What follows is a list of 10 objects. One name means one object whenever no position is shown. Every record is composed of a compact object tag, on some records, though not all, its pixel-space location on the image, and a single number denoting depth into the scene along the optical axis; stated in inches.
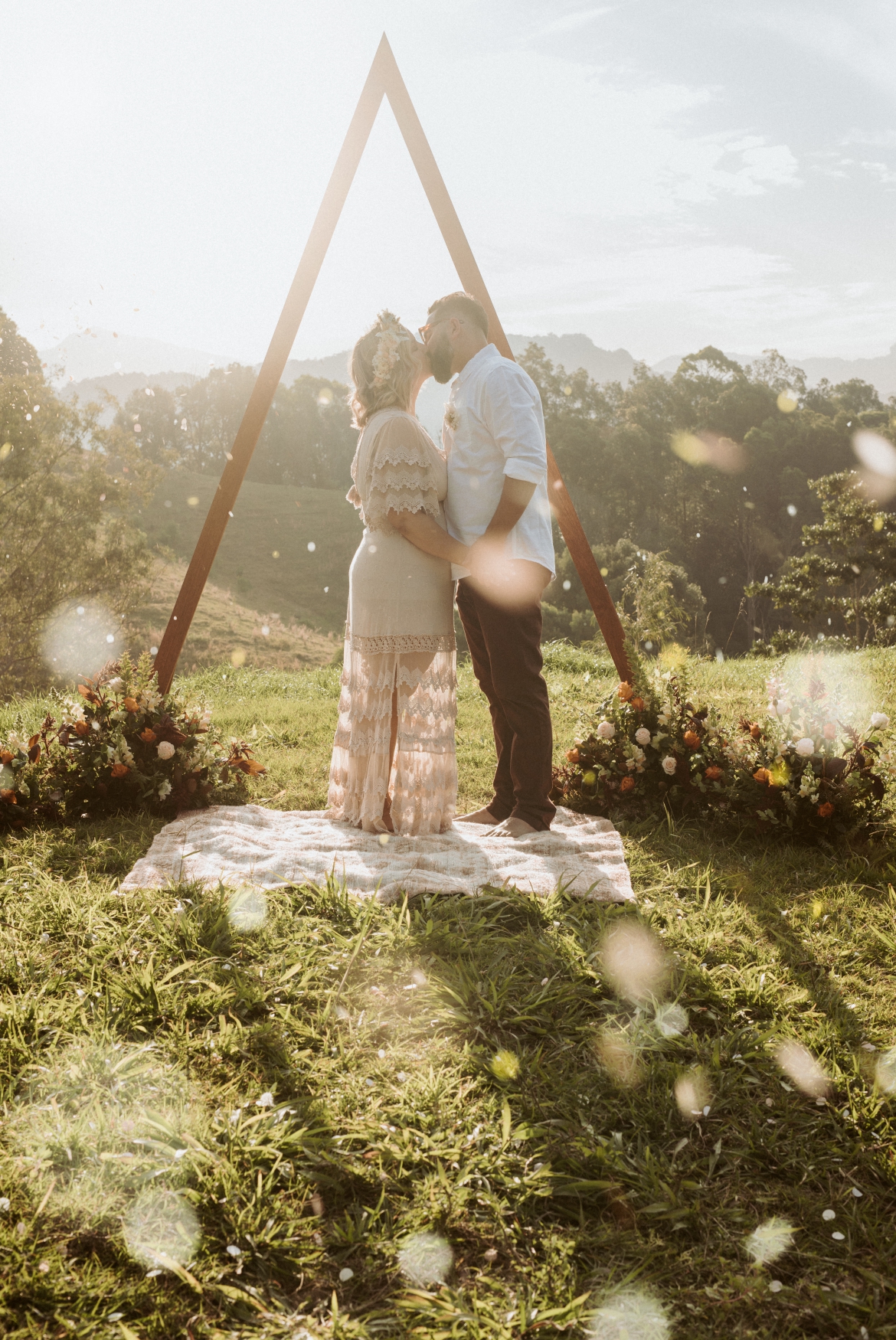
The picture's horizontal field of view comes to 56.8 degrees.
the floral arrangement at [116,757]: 158.9
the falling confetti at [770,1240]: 66.4
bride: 147.6
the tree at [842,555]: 792.9
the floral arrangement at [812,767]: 143.3
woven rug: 130.1
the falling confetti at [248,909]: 113.7
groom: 146.7
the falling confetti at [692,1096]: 81.6
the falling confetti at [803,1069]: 85.4
